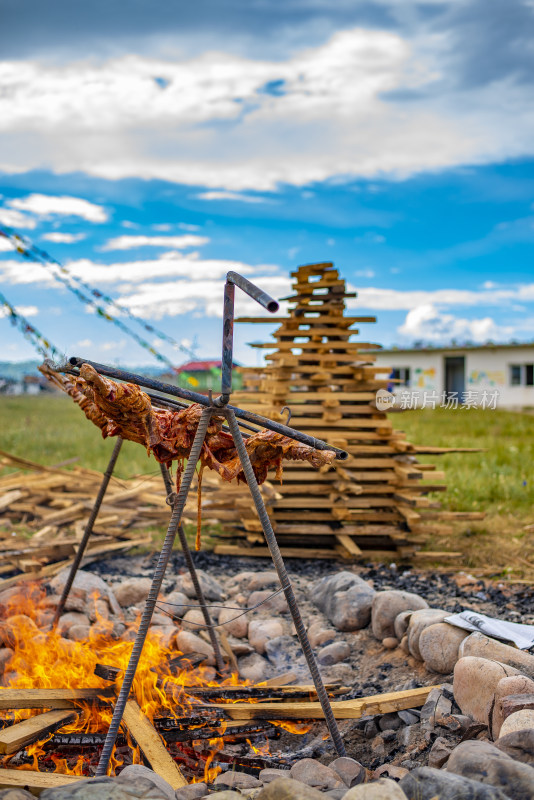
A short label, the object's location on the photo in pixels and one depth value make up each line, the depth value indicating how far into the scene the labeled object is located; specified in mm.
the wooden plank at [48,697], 3758
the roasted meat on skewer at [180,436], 3537
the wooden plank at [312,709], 3936
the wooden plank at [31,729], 3471
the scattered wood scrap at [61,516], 7543
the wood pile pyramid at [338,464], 8219
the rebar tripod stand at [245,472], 3160
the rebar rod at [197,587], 4723
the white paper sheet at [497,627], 4621
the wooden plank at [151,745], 3369
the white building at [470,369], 30172
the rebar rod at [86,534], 4668
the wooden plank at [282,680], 4932
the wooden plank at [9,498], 9626
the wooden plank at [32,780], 3041
